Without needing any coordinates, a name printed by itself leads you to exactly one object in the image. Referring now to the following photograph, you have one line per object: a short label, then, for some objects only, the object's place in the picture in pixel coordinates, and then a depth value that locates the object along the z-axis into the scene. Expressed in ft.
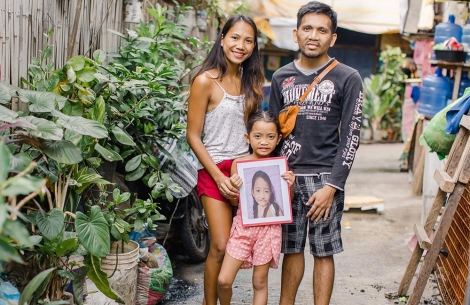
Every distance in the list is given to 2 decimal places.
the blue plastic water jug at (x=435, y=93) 27.25
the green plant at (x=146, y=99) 13.78
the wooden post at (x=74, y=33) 13.84
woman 12.36
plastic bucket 13.14
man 12.13
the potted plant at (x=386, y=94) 51.58
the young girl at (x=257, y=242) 12.21
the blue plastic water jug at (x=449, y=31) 27.73
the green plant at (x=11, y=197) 6.31
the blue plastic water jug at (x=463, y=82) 24.75
